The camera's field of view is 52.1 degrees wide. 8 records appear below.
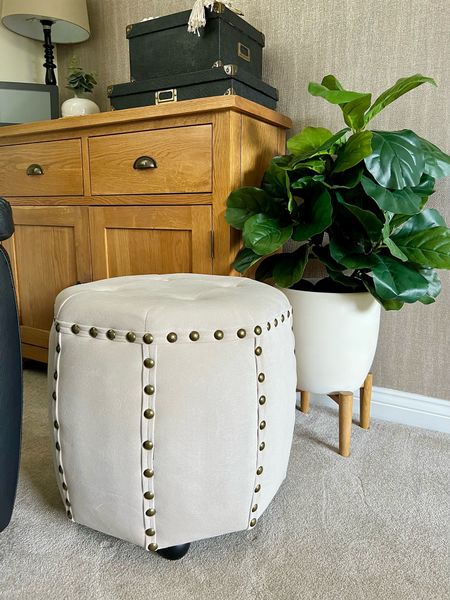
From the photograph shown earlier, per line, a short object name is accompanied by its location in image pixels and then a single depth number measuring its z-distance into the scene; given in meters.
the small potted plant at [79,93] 1.73
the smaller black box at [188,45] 1.32
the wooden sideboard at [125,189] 1.29
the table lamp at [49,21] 1.76
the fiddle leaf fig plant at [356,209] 1.03
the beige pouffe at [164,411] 0.76
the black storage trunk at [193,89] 1.28
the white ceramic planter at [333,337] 1.18
